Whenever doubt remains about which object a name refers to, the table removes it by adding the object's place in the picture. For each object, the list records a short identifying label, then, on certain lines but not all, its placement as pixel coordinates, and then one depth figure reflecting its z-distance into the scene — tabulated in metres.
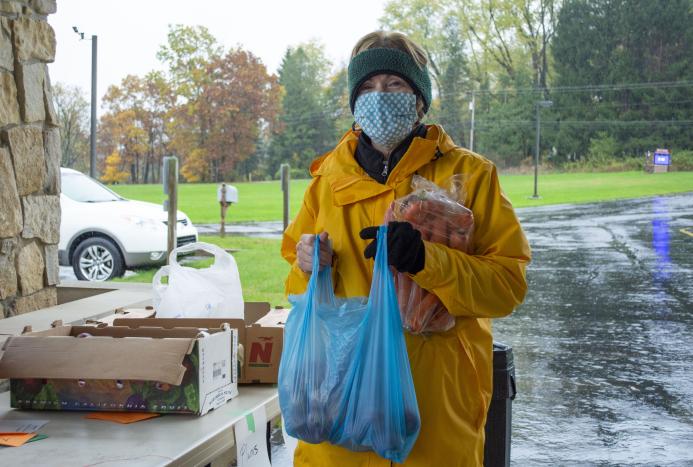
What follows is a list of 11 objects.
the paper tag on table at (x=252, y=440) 2.53
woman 1.85
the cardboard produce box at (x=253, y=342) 2.88
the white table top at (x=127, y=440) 2.15
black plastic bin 2.84
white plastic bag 3.10
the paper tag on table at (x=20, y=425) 2.39
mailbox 14.97
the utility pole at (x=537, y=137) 22.98
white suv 10.38
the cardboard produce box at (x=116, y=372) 2.44
